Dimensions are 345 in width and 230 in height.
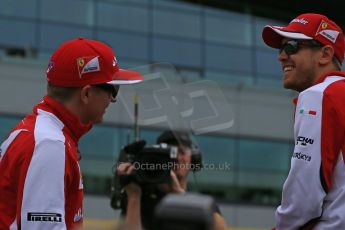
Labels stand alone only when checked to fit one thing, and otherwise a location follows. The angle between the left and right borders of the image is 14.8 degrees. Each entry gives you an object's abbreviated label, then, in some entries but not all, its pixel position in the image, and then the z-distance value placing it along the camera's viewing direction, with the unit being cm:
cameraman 759
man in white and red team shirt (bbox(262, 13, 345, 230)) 542
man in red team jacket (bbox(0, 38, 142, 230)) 478
